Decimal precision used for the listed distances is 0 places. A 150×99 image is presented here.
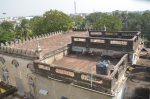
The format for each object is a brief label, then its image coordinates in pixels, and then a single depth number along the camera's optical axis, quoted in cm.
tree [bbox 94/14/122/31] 4594
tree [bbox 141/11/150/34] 6334
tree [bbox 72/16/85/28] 7576
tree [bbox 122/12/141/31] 6532
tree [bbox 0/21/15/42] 5148
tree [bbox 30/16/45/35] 3847
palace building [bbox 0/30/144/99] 1085
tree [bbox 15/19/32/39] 5583
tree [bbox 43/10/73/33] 3642
